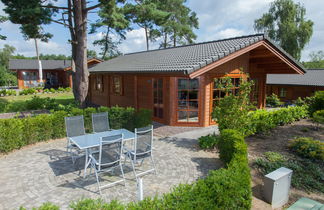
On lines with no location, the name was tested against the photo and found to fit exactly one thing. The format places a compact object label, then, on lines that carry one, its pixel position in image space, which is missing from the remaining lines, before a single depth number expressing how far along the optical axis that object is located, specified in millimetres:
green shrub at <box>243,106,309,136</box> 8108
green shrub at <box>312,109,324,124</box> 9141
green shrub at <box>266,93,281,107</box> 17653
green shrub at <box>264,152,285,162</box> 6102
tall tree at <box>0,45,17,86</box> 35062
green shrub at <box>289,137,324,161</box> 6371
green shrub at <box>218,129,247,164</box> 4695
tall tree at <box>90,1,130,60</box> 11266
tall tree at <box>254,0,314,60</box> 25938
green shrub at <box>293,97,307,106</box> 14648
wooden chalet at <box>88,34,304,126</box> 8305
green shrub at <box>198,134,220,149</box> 6651
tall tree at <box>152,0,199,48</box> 29625
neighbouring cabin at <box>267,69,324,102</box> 20547
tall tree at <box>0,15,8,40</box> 11330
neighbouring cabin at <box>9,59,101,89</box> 32031
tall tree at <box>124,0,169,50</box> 12204
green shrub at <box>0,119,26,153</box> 6309
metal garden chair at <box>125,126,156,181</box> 4785
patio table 4785
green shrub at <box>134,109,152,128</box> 8484
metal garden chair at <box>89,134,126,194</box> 4285
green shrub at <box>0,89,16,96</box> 23438
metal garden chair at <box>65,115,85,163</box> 5984
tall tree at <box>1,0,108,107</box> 9696
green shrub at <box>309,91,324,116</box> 11750
